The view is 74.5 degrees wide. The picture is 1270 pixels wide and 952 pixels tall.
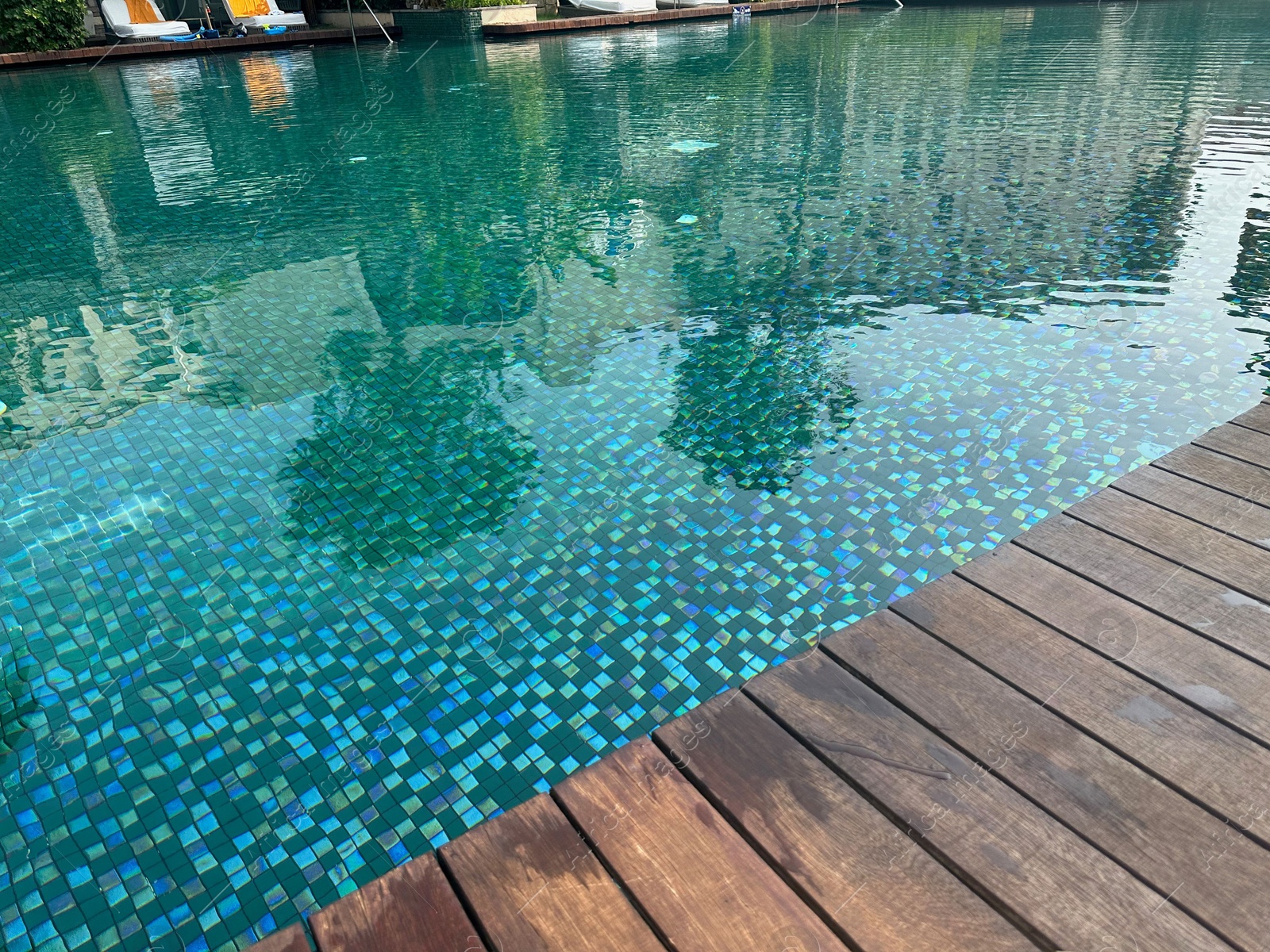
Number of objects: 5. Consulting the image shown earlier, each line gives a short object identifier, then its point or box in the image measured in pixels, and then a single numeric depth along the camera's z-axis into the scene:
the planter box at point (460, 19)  17.48
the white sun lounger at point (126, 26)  16.16
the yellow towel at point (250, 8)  17.96
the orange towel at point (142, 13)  16.66
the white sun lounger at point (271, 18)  17.59
